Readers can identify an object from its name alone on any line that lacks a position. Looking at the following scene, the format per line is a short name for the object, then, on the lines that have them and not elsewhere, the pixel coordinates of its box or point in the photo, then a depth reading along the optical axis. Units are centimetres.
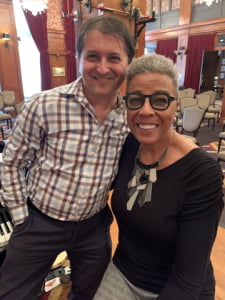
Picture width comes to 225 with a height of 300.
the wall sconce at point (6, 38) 787
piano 130
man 115
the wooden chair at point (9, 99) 721
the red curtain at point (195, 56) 973
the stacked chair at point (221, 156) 363
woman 88
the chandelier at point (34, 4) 400
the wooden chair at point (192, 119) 483
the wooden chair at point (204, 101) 687
